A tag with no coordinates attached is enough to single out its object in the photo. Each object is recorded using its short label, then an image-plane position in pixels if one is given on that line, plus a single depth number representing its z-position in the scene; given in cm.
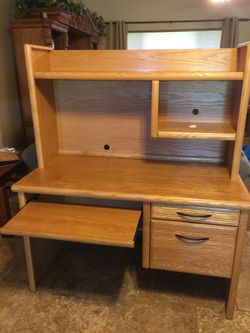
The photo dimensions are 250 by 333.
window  531
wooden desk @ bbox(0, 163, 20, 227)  224
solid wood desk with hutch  136
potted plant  303
